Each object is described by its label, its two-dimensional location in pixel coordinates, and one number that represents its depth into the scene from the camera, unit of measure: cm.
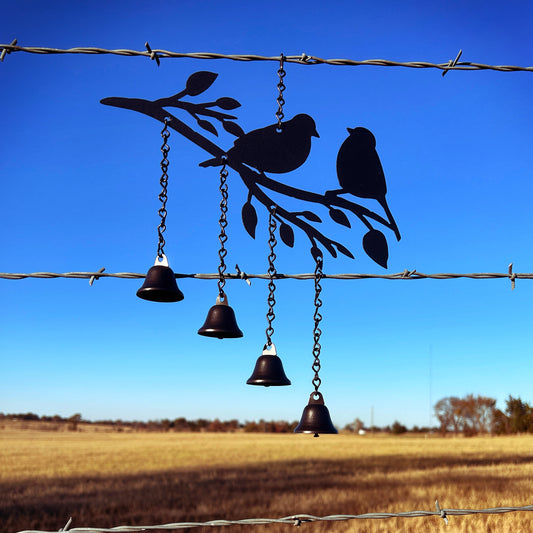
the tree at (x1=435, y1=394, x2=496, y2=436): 7831
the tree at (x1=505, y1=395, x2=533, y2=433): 5972
